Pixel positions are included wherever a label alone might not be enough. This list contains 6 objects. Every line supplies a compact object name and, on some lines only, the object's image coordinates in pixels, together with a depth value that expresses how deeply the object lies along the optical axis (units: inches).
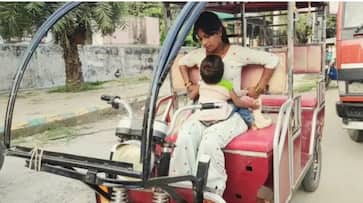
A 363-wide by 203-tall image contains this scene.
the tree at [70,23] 339.3
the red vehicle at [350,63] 187.9
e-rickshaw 70.0
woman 94.3
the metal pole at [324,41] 159.6
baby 109.2
